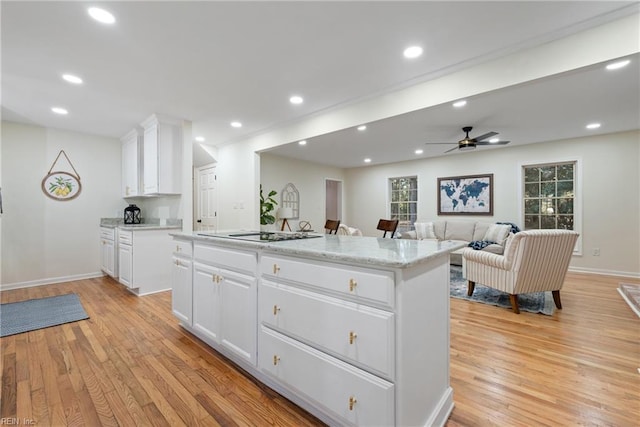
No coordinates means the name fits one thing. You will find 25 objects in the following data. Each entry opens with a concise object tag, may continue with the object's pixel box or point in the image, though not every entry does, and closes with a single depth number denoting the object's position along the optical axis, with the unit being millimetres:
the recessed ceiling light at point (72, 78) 2863
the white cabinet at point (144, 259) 3842
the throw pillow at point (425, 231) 6309
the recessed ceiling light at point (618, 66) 2420
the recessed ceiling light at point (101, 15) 1923
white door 5855
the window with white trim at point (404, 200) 7453
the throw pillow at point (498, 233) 5199
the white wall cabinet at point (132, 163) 4570
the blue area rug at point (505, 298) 3229
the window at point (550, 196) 5297
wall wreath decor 4484
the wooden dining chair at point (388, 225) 4285
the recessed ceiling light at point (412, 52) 2387
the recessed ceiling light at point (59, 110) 3707
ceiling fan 4359
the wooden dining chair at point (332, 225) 4465
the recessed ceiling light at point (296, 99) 3443
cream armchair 2920
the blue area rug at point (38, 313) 2770
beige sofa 5211
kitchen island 1199
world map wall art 6098
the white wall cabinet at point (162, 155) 4074
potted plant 5949
